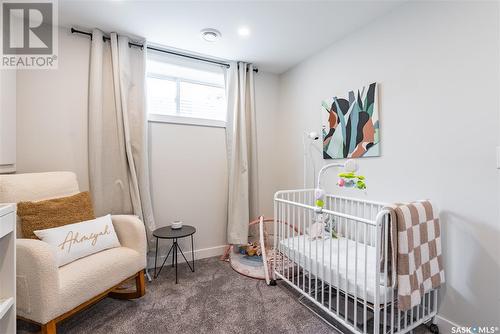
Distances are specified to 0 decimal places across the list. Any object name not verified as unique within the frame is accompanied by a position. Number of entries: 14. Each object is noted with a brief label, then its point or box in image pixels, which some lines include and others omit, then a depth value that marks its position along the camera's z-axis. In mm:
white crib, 1260
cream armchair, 1259
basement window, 2514
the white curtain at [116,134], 2080
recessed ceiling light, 2064
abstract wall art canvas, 1906
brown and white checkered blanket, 1235
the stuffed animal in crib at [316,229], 1800
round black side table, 2085
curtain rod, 2100
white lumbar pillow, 1499
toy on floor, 2654
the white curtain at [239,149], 2676
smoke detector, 2090
